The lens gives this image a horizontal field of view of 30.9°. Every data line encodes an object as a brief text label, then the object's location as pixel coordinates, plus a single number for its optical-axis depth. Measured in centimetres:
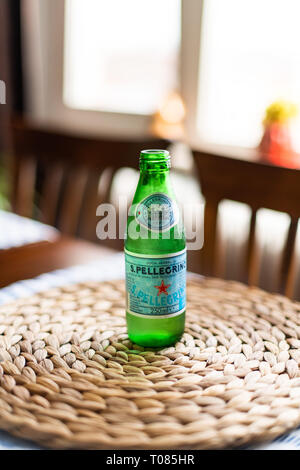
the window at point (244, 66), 167
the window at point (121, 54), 199
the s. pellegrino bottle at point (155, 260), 64
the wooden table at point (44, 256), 98
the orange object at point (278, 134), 161
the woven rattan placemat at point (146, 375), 50
